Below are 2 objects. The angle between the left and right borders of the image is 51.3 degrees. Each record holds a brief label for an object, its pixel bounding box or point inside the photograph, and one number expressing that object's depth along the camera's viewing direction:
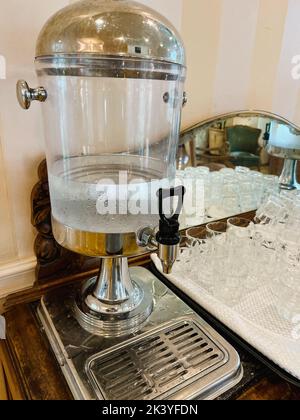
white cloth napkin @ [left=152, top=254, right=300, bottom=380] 0.52
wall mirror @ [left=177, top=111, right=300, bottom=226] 0.96
